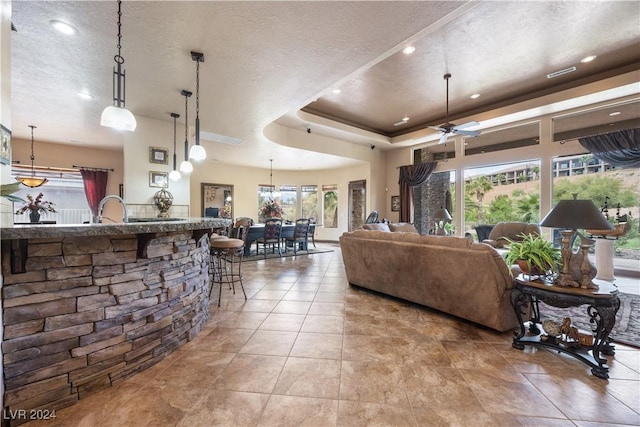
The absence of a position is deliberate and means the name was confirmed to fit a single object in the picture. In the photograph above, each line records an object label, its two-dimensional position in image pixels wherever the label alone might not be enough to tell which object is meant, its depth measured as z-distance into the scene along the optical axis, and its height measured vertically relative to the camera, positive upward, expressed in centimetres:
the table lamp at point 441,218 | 477 -6
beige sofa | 249 -67
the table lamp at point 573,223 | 192 -6
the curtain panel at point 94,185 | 717 +79
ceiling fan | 497 +169
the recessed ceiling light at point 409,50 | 375 +245
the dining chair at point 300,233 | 735 -55
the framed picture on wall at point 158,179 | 498 +68
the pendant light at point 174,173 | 457 +73
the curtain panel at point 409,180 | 786 +110
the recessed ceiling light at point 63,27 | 237 +176
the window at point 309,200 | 1084 +60
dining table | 682 -55
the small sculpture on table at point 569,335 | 213 -101
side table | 189 -74
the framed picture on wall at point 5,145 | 157 +43
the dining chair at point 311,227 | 802 -41
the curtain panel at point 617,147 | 457 +129
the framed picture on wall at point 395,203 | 873 +38
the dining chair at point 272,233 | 672 -51
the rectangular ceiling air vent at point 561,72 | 444 +254
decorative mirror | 911 +61
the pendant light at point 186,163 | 416 +83
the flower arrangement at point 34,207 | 377 +8
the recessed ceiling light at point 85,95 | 386 +181
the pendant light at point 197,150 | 338 +84
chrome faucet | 232 +0
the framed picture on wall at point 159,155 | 497 +115
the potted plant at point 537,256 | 225 -36
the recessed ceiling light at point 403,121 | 689 +260
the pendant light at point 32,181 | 573 +72
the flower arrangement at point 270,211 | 780 +9
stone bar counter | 142 -62
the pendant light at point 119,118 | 215 +81
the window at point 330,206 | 1032 +34
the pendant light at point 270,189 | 1043 +103
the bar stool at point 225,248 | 322 -44
